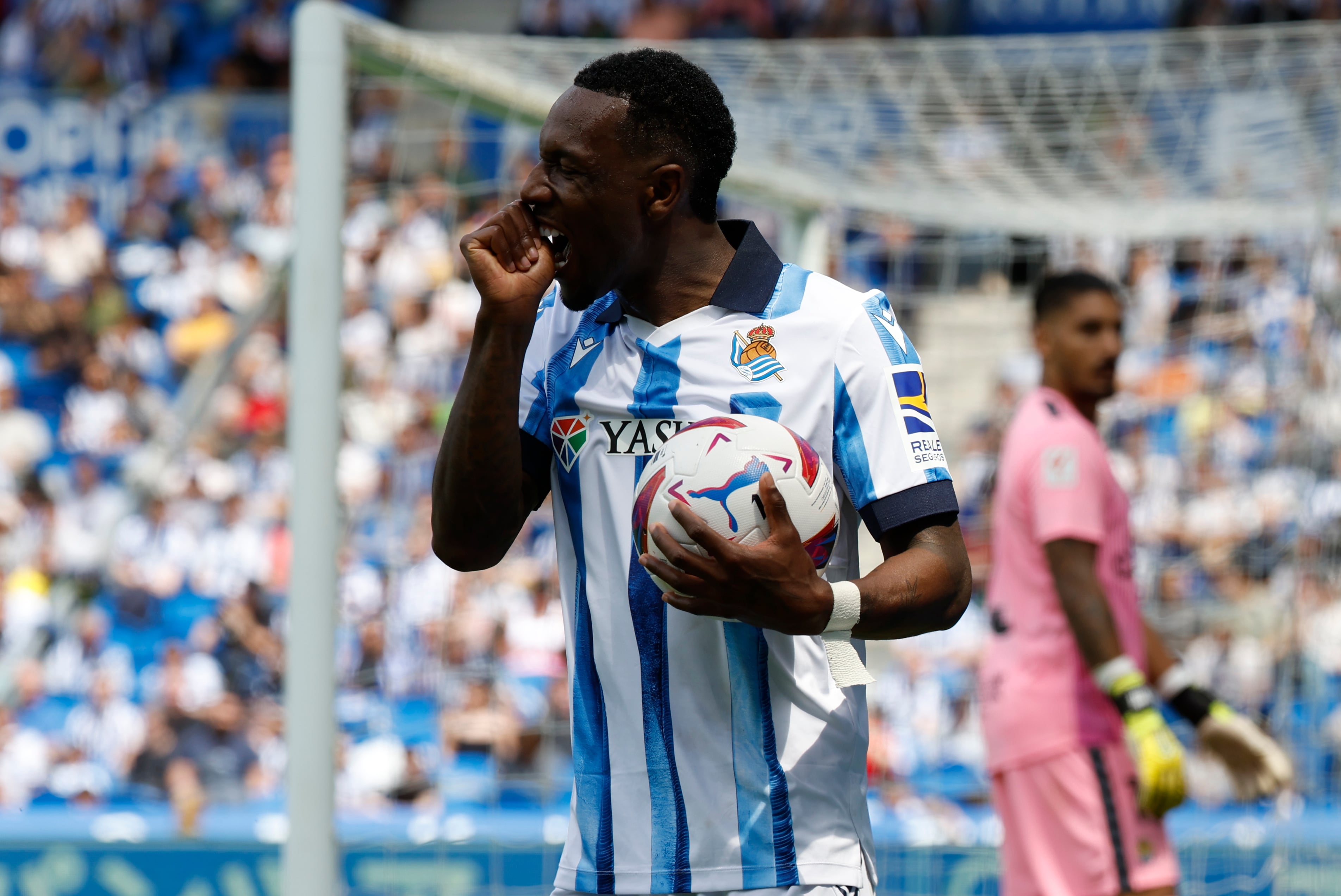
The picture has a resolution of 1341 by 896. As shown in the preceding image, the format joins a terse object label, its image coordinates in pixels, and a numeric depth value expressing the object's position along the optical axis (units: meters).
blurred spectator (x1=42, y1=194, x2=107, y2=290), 26.50
